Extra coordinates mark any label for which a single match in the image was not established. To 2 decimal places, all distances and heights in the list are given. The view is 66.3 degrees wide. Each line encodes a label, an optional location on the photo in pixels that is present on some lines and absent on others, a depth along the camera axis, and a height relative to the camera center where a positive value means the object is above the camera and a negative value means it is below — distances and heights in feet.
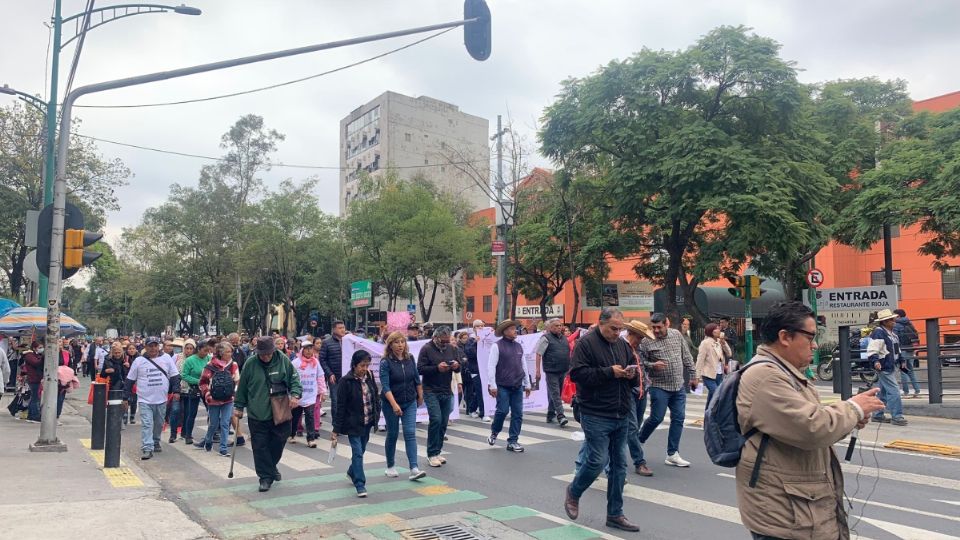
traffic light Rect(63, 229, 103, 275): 34.55 +2.75
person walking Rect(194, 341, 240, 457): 34.50 -3.69
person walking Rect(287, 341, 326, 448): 36.81 -4.07
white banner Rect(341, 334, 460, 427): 41.82 -2.28
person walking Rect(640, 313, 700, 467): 28.58 -2.59
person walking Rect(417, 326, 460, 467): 29.91 -3.03
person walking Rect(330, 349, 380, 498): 25.36 -3.50
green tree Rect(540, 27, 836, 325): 74.28 +18.72
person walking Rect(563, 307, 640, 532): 20.31 -2.77
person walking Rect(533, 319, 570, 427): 39.04 -2.62
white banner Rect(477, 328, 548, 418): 46.91 -3.19
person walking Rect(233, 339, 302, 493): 26.45 -3.30
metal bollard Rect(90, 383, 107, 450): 34.96 -5.25
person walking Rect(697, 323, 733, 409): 37.40 -2.45
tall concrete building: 245.86 +61.10
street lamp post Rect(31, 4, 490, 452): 33.87 +3.21
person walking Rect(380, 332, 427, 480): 26.86 -2.86
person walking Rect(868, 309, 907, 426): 38.73 -2.57
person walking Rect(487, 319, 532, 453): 33.60 -3.39
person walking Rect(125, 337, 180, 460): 34.47 -3.77
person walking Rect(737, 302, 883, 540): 10.36 -1.86
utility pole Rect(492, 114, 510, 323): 92.17 +6.84
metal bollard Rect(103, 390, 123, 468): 30.73 -5.20
